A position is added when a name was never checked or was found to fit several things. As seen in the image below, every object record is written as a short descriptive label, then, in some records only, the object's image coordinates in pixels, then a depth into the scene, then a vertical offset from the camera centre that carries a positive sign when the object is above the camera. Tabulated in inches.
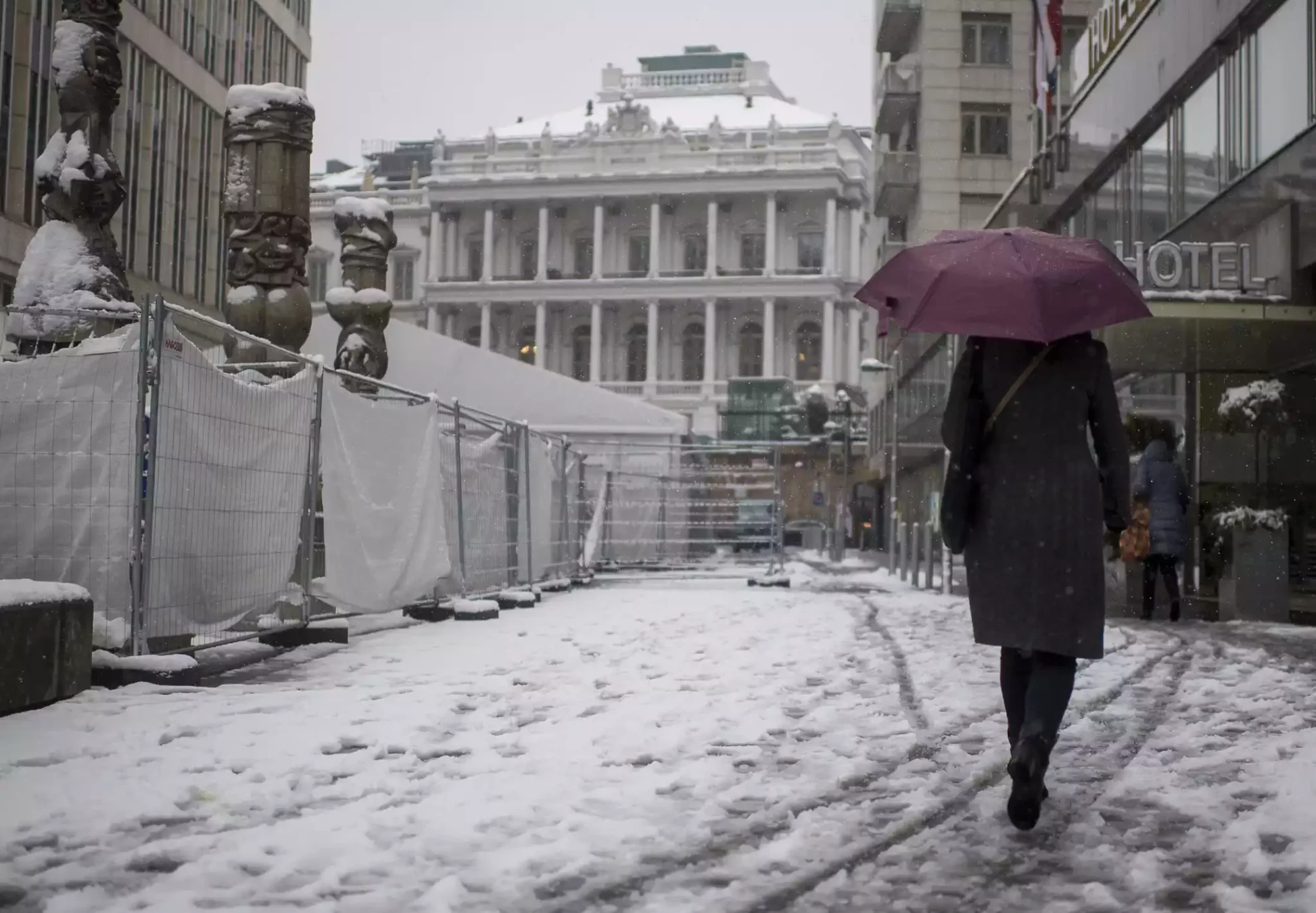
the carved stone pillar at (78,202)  314.5 +64.3
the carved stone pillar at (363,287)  556.4 +87.5
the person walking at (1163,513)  515.2 +3.5
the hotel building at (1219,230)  537.6 +118.3
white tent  717.9 +63.0
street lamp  928.9 +41.3
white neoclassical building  3100.4 +571.4
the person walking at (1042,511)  187.8 +1.2
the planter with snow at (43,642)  230.2 -23.5
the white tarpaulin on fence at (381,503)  362.3 +0.5
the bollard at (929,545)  716.7 -13.4
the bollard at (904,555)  835.4 -21.1
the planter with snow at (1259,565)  507.8 -13.7
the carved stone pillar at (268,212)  410.6 +81.9
